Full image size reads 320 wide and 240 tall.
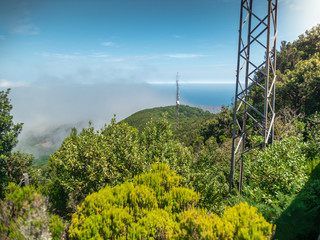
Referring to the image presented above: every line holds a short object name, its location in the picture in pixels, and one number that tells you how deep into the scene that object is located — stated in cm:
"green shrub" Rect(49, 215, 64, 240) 509
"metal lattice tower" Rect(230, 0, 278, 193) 761
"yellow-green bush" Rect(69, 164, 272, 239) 408
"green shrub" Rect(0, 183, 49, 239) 476
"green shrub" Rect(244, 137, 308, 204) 626
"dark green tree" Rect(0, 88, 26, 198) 1709
